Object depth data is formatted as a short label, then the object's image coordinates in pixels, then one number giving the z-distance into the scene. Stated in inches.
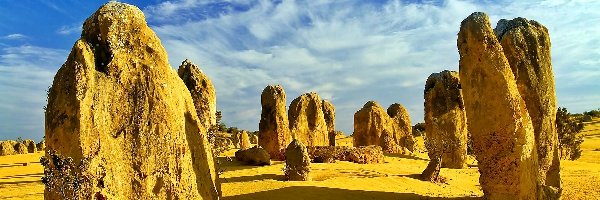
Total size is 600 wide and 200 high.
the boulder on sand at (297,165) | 741.9
